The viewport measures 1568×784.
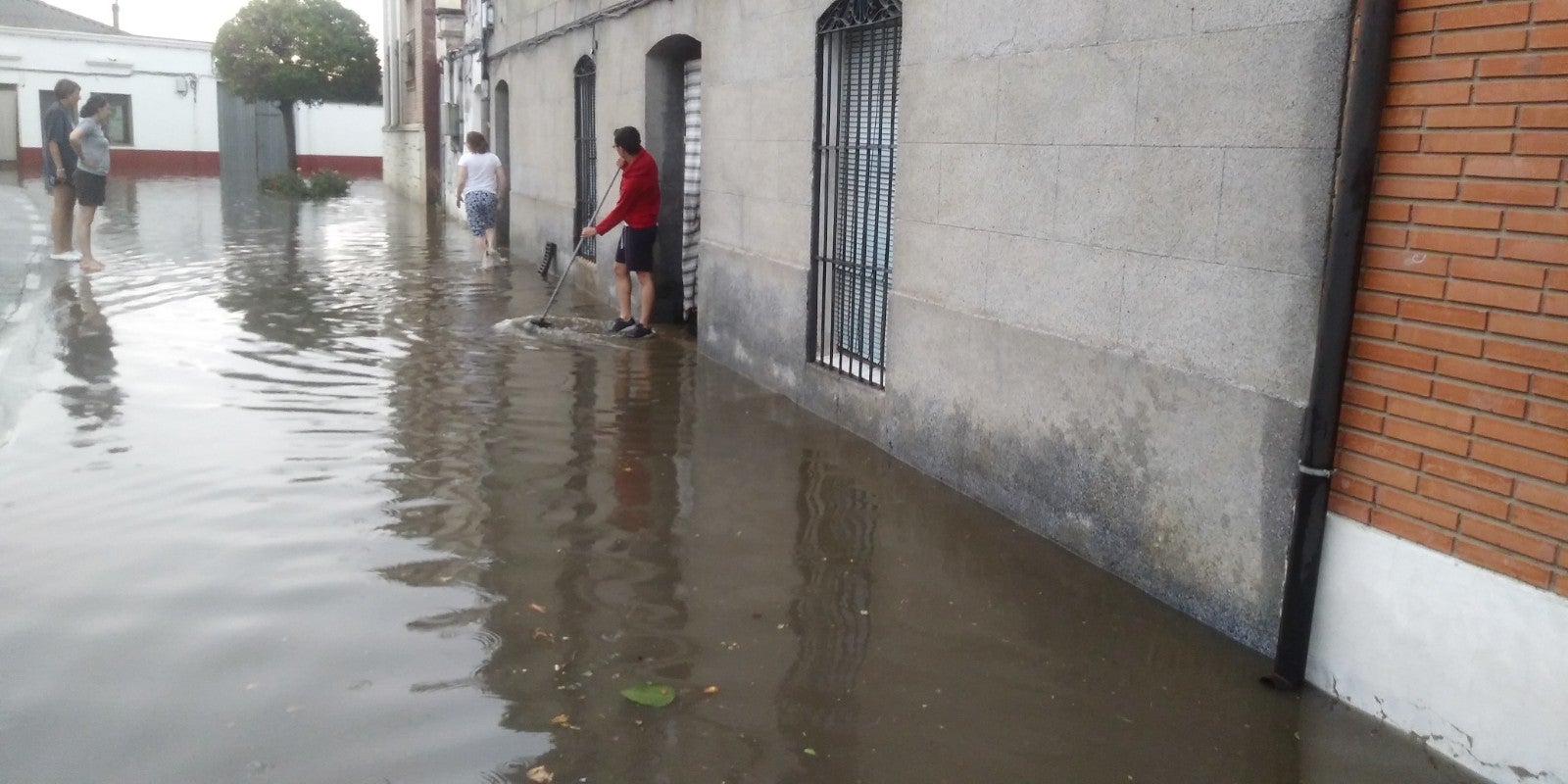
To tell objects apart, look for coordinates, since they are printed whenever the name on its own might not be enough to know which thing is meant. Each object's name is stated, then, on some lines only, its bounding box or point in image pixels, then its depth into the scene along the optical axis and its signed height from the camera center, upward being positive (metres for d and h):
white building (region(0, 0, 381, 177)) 38.50 +0.55
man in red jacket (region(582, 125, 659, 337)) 9.81 -0.62
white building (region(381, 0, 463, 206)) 25.95 +0.76
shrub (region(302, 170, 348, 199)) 27.95 -1.24
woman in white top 14.63 -0.62
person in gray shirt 12.45 -0.45
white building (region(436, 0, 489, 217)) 18.33 +0.89
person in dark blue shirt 12.44 -0.26
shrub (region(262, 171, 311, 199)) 27.93 -1.29
